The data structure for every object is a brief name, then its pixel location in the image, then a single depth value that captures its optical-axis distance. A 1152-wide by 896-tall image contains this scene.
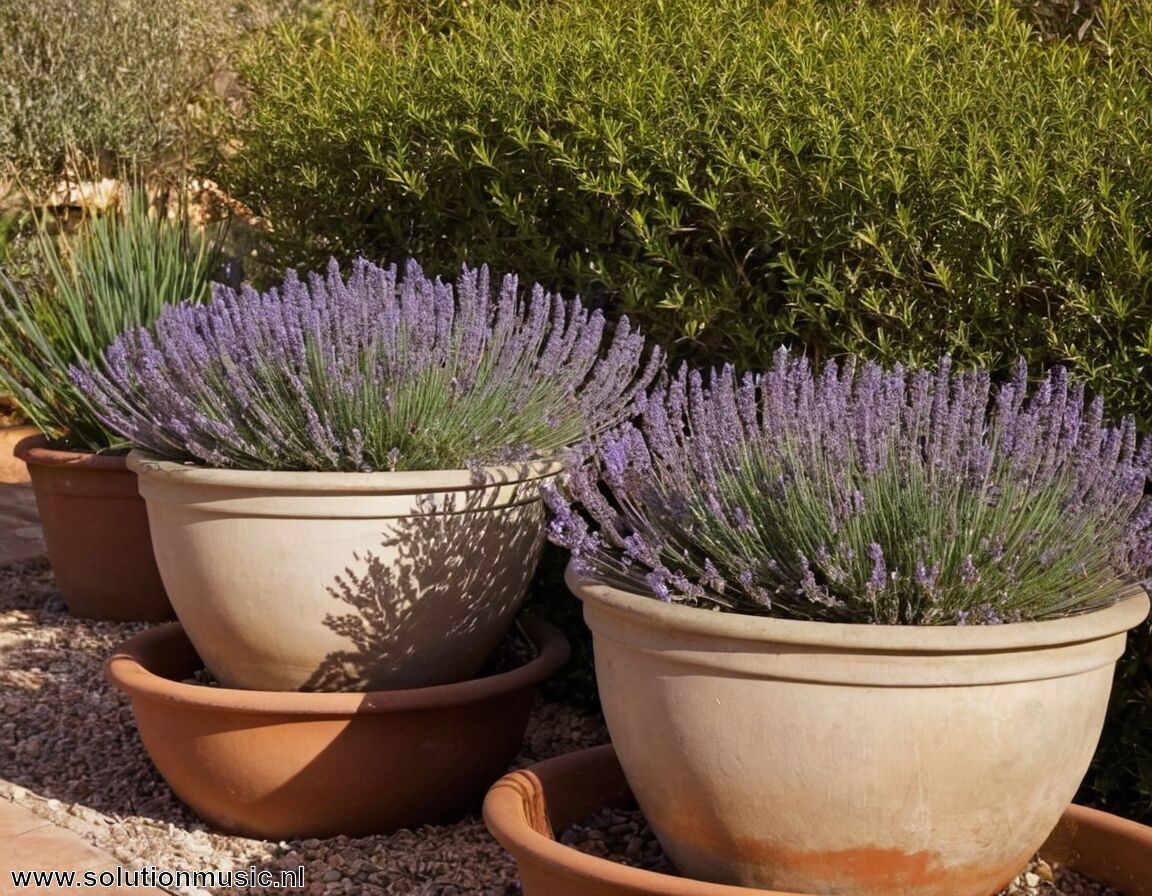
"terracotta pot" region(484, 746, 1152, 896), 2.33
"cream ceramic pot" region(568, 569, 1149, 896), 2.23
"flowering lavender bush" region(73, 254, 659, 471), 3.27
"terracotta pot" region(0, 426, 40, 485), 8.53
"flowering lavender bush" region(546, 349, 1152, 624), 2.40
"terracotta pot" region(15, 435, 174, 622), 4.89
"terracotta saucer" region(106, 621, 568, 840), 3.16
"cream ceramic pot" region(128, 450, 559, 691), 3.13
